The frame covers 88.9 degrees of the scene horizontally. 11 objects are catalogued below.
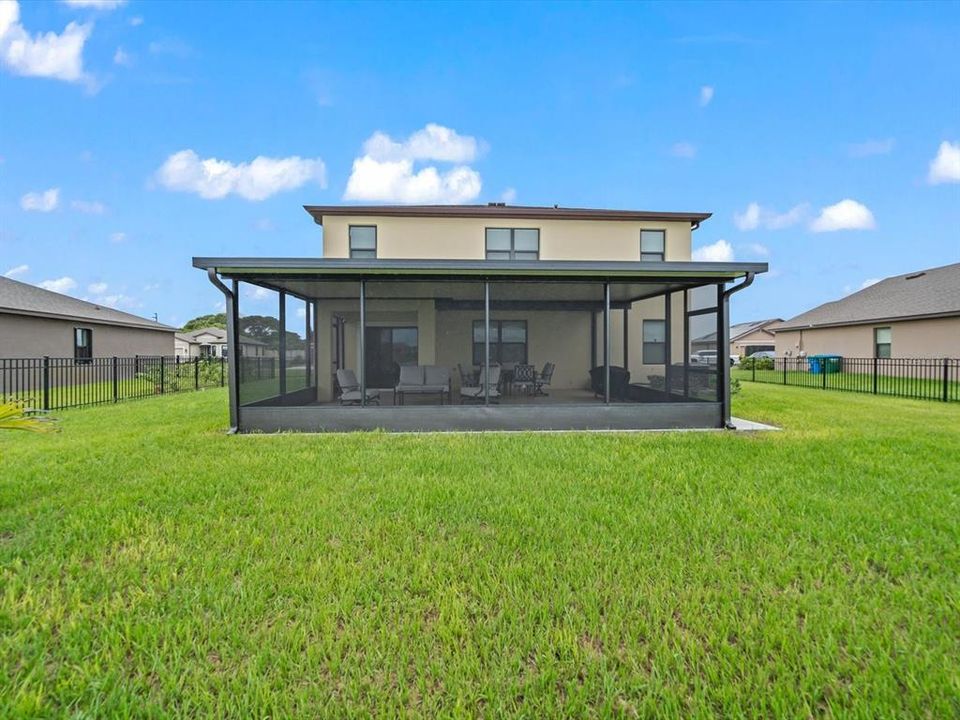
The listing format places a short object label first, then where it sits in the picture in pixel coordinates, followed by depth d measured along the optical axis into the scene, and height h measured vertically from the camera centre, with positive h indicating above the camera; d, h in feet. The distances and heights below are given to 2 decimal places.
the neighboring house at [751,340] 158.61 +5.45
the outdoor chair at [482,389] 32.68 -2.29
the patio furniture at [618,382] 38.65 -2.12
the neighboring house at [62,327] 58.75 +4.14
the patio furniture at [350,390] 32.55 -2.34
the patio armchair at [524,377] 39.11 -1.71
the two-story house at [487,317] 27.96 +3.09
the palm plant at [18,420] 13.64 -1.82
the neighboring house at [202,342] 152.46 +4.48
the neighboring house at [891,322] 62.95 +4.95
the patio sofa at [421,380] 34.65 -1.79
